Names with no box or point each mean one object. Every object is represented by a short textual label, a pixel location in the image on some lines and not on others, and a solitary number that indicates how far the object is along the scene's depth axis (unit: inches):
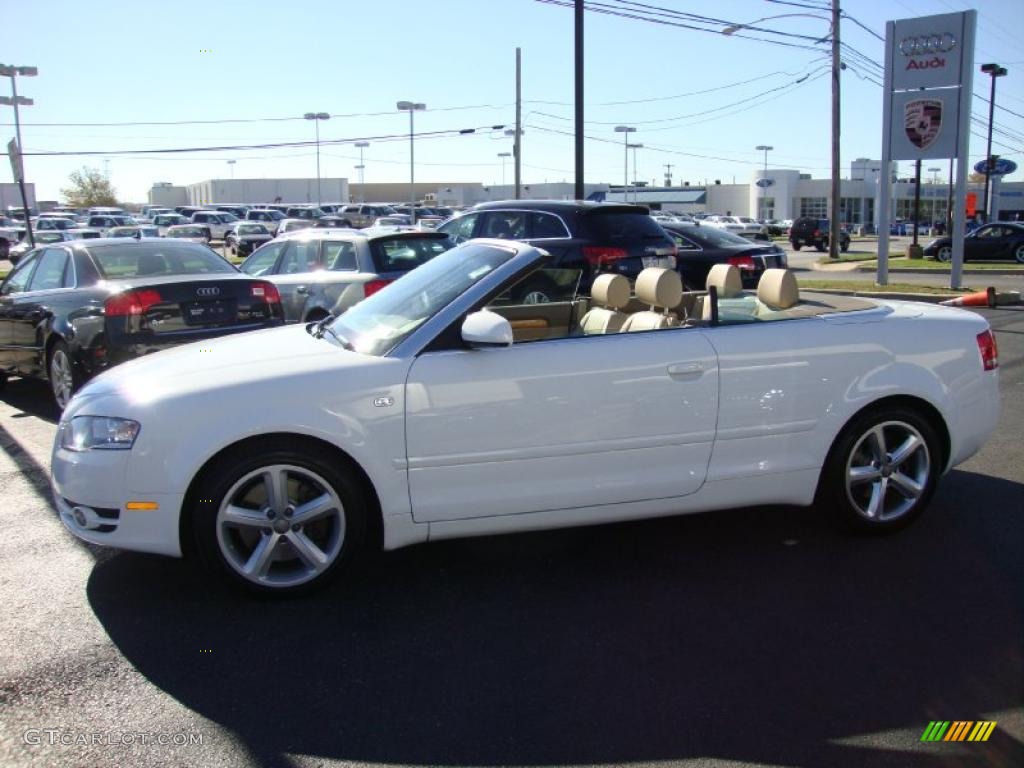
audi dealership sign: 706.8
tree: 4094.5
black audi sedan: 297.7
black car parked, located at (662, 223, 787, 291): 556.1
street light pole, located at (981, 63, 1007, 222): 1643.1
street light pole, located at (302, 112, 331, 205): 2603.3
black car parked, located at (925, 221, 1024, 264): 1138.0
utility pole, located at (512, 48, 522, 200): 1537.9
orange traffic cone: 623.4
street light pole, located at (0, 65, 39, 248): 1142.3
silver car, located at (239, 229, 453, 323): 382.2
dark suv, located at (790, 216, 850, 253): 1643.7
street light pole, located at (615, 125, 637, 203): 2962.6
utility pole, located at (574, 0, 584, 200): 805.2
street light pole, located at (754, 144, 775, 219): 3683.6
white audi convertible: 155.9
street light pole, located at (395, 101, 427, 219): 2277.3
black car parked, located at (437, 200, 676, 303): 442.9
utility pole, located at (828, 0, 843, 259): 1131.9
